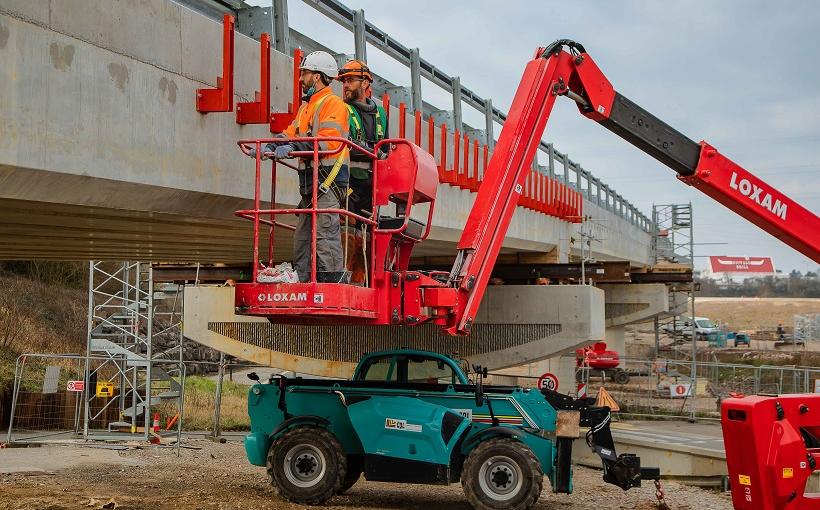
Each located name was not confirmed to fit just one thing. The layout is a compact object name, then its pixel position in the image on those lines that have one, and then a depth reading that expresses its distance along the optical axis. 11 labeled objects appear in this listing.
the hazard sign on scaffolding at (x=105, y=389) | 19.53
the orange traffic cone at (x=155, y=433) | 17.47
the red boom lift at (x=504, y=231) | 8.32
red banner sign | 103.62
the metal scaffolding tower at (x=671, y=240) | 49.05
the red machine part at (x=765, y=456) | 8.20
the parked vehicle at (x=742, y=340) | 64.41
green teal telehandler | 10.16
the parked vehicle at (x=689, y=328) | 56.64
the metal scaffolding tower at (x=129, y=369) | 20.03
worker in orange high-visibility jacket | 8.56
